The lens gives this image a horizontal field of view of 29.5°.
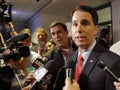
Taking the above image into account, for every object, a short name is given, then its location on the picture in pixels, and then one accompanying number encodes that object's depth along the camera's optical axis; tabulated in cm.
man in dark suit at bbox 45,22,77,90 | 198
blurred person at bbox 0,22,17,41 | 166
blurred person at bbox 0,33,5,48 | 160
